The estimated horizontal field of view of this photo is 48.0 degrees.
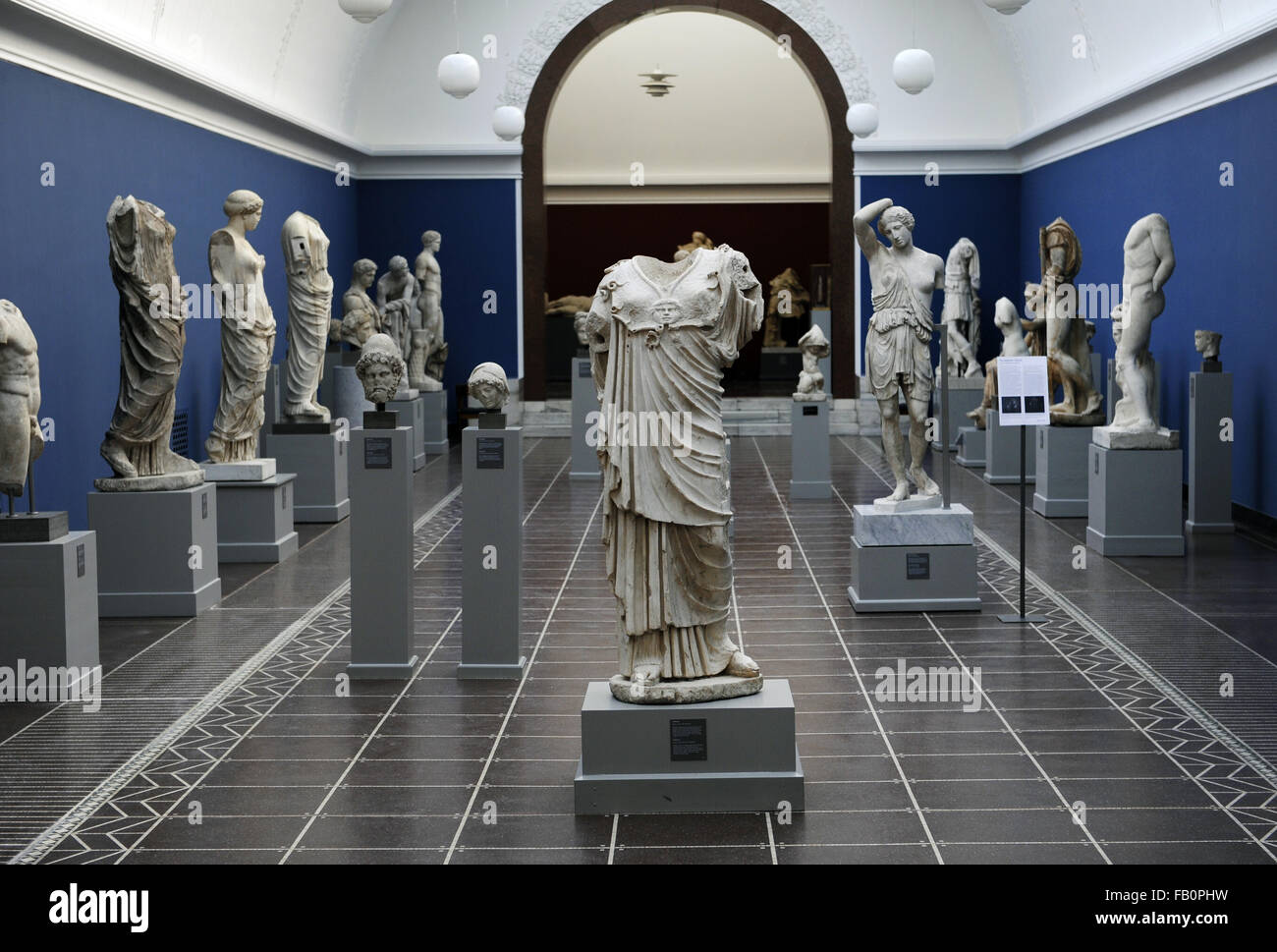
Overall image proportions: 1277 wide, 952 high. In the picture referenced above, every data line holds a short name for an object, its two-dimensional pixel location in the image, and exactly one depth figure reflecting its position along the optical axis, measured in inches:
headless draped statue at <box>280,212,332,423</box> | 568.7
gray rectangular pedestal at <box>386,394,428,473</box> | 735.7
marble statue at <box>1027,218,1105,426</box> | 551.8
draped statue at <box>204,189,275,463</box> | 491.5
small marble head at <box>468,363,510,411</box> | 328.2
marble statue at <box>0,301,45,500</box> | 316.2
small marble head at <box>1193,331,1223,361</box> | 521.0
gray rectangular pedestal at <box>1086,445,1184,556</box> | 471.8
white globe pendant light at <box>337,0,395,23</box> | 525.0
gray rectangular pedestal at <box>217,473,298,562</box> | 482.3
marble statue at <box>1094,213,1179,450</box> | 478.0
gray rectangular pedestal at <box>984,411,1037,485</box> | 645.3
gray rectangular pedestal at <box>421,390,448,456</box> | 807.1
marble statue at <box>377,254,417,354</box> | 788.0
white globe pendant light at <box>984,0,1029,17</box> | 520.1
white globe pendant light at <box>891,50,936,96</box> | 683.4
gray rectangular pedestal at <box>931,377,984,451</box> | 777.6
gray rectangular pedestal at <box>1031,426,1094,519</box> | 558.3
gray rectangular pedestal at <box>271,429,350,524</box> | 565.6
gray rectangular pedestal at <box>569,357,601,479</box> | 682.2
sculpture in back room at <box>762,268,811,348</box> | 1187.9
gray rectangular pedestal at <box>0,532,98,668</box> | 320.2
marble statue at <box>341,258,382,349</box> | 716.0
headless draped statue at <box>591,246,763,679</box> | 233.6
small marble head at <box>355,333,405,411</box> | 345.7
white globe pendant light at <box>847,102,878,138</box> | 797.9
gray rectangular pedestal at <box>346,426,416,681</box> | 329.7
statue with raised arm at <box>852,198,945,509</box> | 403.2
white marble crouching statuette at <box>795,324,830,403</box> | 652.1
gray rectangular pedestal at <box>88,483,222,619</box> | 400.8
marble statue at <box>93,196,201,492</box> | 395.2
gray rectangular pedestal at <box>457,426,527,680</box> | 327.3
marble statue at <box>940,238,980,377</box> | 808.3
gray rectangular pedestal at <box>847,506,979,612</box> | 394.0
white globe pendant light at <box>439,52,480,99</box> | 655.1
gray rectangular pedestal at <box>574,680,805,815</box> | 239.9
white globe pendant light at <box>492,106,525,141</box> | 813.9
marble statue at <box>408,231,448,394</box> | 809.5
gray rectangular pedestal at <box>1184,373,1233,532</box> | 512.7
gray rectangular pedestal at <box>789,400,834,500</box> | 622.8
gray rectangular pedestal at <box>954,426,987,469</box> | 702.5
